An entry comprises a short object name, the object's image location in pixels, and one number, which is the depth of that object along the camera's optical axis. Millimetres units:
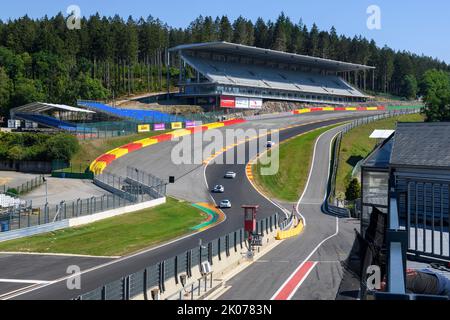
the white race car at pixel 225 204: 61469
